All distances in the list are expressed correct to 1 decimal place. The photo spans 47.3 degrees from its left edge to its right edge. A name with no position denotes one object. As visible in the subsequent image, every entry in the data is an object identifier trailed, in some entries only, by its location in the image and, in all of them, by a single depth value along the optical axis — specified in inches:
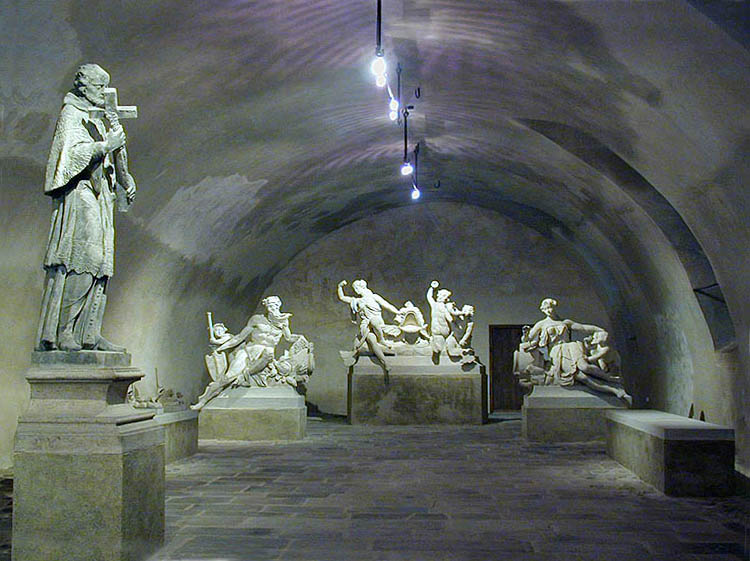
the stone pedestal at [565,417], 522.0
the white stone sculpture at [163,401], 431.0
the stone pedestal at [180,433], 412.5
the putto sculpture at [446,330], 661.9
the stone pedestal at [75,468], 206.1
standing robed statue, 217.9
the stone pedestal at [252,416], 528.7
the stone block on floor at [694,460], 326.6
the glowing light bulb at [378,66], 352.2
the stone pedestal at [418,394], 652.7
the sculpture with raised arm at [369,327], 665.6
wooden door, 844.6
